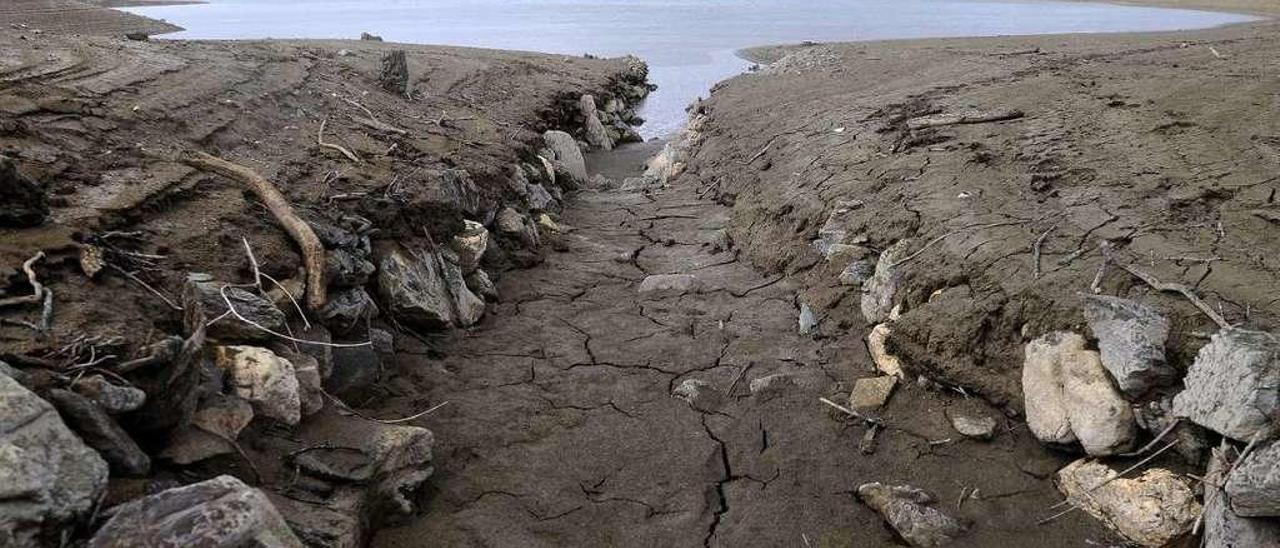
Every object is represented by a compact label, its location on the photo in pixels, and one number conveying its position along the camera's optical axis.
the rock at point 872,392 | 4.25
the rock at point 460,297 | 5.41
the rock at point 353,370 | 4.14
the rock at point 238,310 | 3.69
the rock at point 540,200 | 8.12
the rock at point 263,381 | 3.47
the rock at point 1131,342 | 3.42
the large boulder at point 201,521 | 2.40
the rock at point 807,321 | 5.19
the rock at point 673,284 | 6.11
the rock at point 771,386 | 4.48
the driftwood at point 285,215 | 4.40
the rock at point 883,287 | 5.02
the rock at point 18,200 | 3.55
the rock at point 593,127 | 12.77
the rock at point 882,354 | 4.48
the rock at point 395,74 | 9.59
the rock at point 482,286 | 5.86
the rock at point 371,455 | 3.33
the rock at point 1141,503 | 3.06
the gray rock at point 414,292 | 5.02
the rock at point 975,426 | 3.85
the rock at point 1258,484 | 2.70
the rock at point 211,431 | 3.02
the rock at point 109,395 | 2.77
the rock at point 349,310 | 4.41
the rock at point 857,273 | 5.47
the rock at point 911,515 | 3.28
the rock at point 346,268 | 4.61
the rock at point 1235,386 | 2.95
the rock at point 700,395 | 4.44
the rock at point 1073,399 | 3.43
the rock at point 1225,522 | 2.73
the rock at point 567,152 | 10.23
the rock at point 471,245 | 6.02
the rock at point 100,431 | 2.64
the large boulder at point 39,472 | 2.26
